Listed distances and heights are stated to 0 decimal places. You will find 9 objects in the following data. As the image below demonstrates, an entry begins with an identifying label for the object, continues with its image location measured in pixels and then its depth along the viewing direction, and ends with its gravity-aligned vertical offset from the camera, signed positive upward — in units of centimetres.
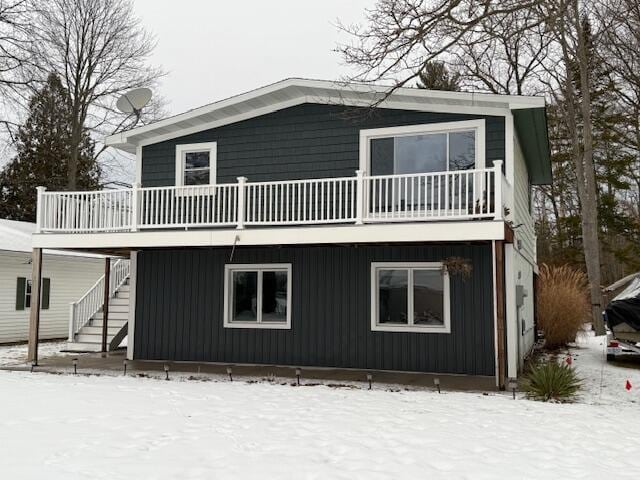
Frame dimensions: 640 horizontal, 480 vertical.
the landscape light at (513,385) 911 -138
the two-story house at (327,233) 1094 +109
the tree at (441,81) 2668 +964
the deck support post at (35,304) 1246 -28
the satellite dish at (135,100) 1431 +459
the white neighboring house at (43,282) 1733 +27
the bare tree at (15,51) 2050 +819
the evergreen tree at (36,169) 3058 +624
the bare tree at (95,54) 2683 +1082
